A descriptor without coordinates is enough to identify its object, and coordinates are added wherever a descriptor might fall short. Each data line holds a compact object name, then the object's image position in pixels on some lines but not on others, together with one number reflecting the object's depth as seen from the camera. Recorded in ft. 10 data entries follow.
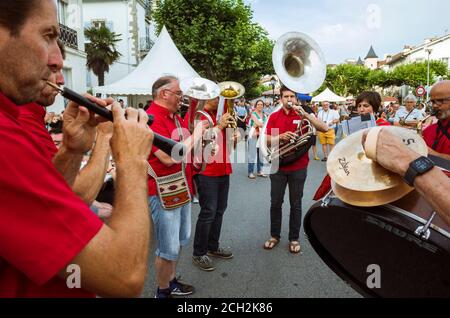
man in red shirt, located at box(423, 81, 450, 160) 10.08
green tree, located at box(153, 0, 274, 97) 66.18
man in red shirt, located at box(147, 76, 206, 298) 9.09
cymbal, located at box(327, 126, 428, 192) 3.91
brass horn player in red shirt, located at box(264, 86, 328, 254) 13.60
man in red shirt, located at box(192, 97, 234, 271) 11.85
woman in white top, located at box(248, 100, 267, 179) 27.61
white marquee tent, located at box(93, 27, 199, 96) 40.29
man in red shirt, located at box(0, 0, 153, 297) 2.42
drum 3.88
